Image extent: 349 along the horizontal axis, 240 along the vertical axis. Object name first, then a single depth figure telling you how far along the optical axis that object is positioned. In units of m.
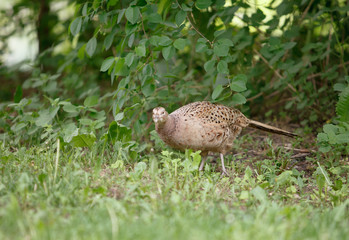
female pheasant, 9.83
